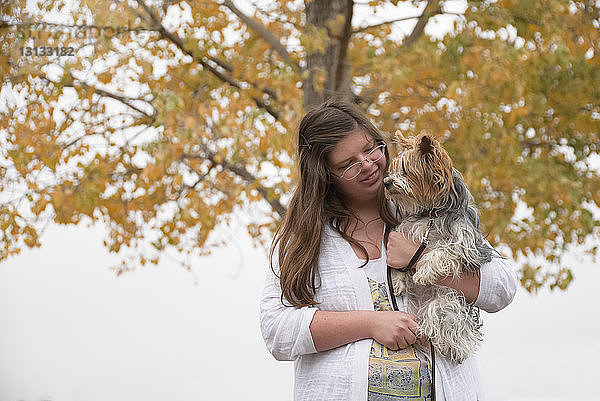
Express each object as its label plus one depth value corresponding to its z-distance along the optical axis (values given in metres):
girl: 4.06
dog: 4.07
